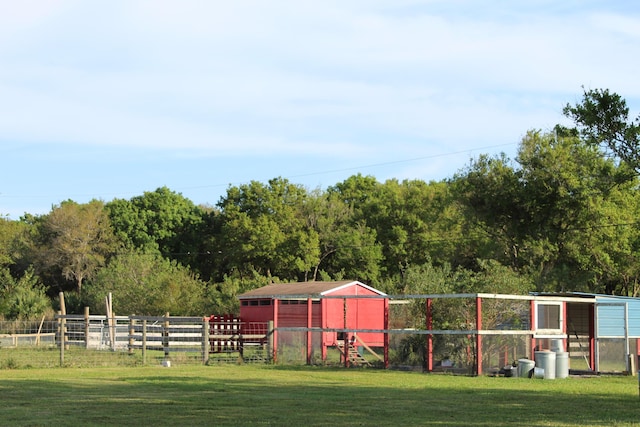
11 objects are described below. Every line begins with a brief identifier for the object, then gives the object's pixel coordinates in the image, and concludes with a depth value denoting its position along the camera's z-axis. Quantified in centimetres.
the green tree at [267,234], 6931
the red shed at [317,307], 3984
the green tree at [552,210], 4788
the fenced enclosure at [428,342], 2538
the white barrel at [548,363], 2373
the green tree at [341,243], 6962
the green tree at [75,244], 7175
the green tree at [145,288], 4978
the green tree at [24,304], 5434
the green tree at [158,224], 7475
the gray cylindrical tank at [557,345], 2452
